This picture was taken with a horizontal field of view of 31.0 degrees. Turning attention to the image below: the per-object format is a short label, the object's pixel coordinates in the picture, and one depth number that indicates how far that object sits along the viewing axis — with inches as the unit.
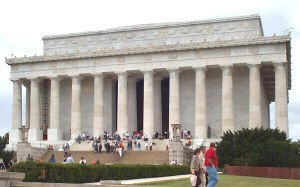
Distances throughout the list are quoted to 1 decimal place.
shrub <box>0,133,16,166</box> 2329.4
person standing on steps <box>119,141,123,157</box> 2264.9
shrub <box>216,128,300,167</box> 1648.6
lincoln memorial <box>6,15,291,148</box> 2573.8
